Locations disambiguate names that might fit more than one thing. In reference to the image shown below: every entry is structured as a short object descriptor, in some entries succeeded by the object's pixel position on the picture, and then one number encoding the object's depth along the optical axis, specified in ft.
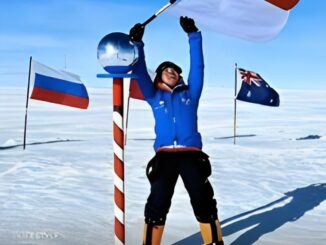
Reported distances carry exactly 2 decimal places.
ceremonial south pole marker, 11.21
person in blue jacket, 12.07
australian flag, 39.37
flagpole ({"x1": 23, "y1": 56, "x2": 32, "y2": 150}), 37.27
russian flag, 35.09
